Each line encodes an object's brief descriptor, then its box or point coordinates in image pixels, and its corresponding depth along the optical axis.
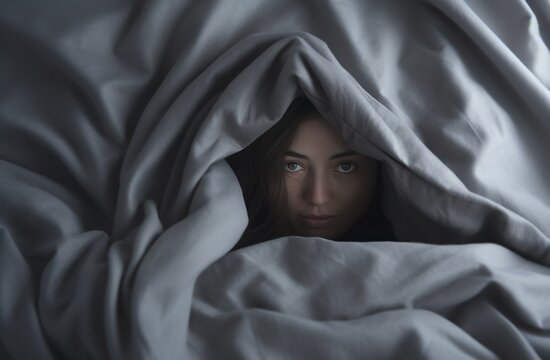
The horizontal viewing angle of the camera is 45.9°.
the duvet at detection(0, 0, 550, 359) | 0.69
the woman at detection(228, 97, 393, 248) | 0.89
